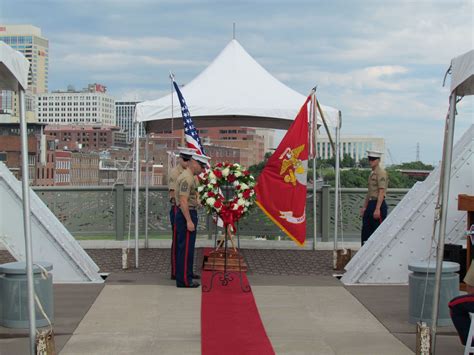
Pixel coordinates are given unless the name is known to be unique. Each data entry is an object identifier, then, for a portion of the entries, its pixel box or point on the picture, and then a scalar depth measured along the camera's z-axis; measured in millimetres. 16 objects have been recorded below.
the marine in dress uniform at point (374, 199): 11672
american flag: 11875
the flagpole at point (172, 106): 12164
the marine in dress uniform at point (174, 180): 10227
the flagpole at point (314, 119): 11874
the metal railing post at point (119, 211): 14891
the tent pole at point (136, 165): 11835
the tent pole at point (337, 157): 12132
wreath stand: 10921
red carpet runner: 6762
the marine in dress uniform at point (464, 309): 5902
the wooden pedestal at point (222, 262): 11367
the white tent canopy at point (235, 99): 12609
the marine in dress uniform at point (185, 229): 9883
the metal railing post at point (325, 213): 14945
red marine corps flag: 11859
